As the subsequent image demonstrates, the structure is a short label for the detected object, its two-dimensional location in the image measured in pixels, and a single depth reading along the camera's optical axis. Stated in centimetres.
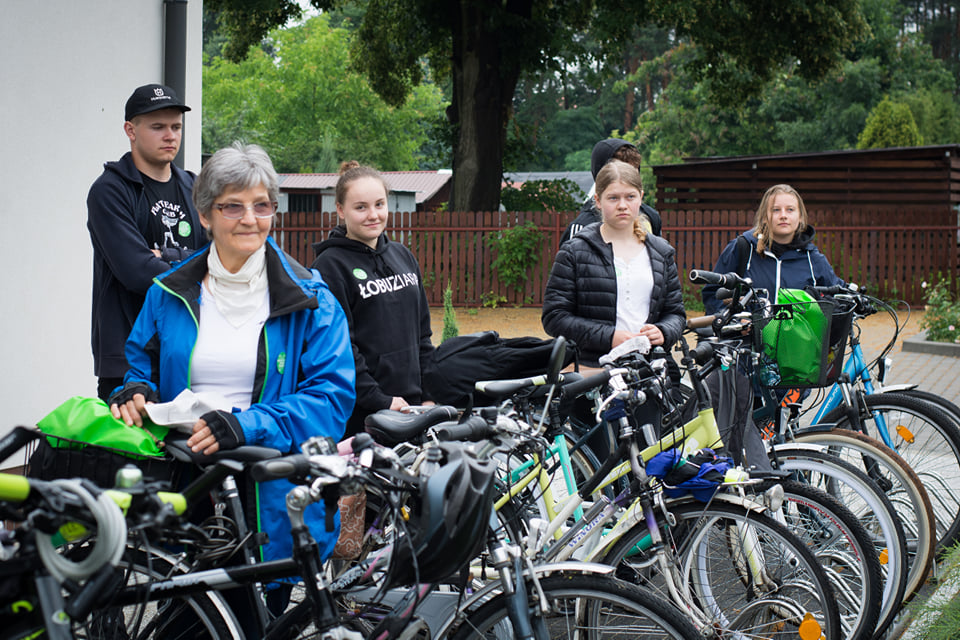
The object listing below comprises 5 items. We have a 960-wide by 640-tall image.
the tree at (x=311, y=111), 4991
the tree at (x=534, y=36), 1780
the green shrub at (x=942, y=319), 1240
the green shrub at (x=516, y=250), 1855
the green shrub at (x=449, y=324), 979
